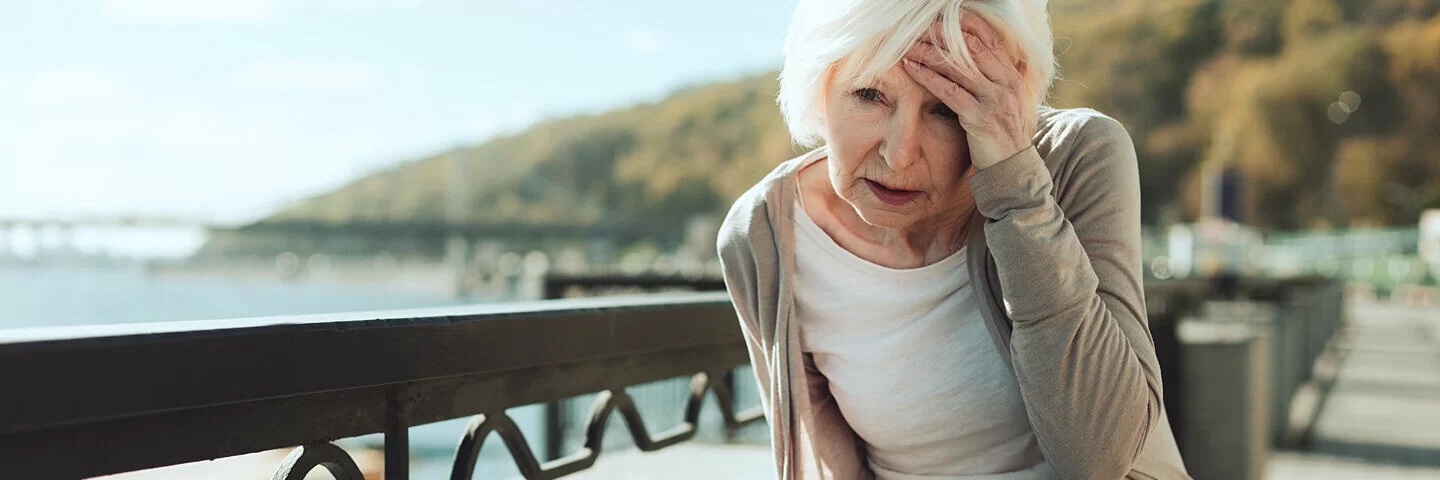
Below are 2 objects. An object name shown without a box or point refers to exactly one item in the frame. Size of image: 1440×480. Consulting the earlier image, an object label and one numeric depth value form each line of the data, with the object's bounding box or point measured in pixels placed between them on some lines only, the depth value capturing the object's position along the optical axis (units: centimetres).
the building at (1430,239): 3000
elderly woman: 128
